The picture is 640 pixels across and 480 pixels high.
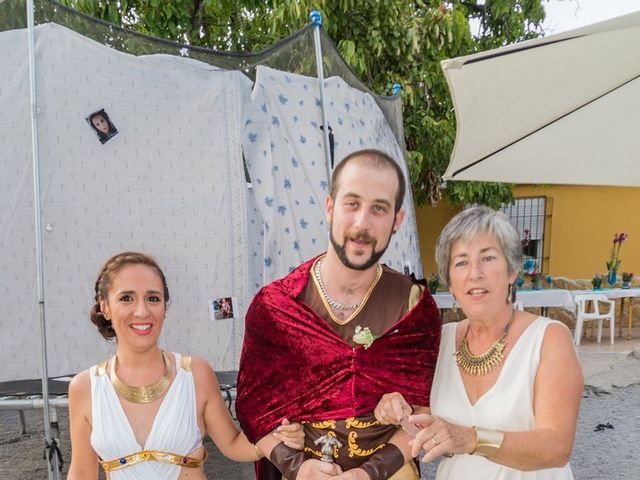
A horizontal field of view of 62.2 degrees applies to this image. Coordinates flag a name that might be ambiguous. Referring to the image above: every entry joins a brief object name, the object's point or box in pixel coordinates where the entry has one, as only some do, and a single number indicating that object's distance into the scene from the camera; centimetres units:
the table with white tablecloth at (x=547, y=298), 718
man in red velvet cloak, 167
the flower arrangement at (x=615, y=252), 825
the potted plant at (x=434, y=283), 787
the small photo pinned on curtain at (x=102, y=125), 275
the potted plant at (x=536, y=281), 807
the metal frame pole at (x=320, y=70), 341
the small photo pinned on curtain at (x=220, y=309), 297
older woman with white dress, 147
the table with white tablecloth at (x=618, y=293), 767
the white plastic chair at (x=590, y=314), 749
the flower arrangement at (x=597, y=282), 783
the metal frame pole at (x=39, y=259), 243
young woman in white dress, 165
